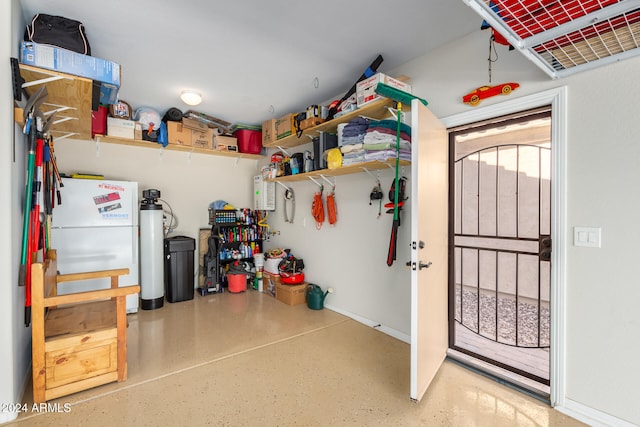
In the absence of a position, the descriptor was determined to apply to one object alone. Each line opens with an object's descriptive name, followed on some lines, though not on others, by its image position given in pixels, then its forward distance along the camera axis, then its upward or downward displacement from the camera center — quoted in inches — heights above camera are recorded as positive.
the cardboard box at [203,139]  169.3 +41.5
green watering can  151.3 -43.2
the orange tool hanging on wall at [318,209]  154.4 +1.4
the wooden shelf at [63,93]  76.5 +33.3
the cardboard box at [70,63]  75.3 +38.3
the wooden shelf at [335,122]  106.3 +37.2
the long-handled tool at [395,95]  95.6 +38.2
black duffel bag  78.4 +47.2
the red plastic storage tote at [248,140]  189.0 +45.1
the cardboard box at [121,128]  145.9 +41.0
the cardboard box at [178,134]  161.6 +42.1
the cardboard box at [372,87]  101.8 +43.7
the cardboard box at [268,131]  161.0 +43.8
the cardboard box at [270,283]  172.3 -41.6
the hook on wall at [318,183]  156.7 +14.9
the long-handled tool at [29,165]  73.5 +11.4
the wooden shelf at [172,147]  154.9 +36.7
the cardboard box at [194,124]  164.4 +48.3
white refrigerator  132.3 -8.5
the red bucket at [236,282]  183.6 -42.8
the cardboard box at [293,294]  158.7 -43.5
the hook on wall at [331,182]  149.3 +14.8
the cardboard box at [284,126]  148.6 +42.9
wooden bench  77.1 -35.6
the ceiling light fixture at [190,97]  135.7 +51.8
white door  77.5 -10.3
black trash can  162.9 -31.0
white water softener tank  152.9 -22.0
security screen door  99.7 -24.0
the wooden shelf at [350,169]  108.3 +17.6
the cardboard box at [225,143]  180.2 +41.5
